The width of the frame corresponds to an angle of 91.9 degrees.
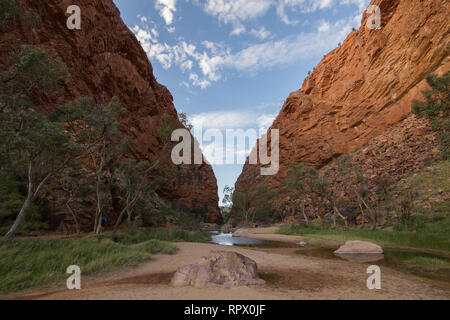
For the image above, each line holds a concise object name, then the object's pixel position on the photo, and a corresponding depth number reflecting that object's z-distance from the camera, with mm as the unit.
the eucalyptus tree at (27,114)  9914
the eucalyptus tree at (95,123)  14242
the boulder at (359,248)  13594
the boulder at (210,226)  57588
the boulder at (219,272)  6461
